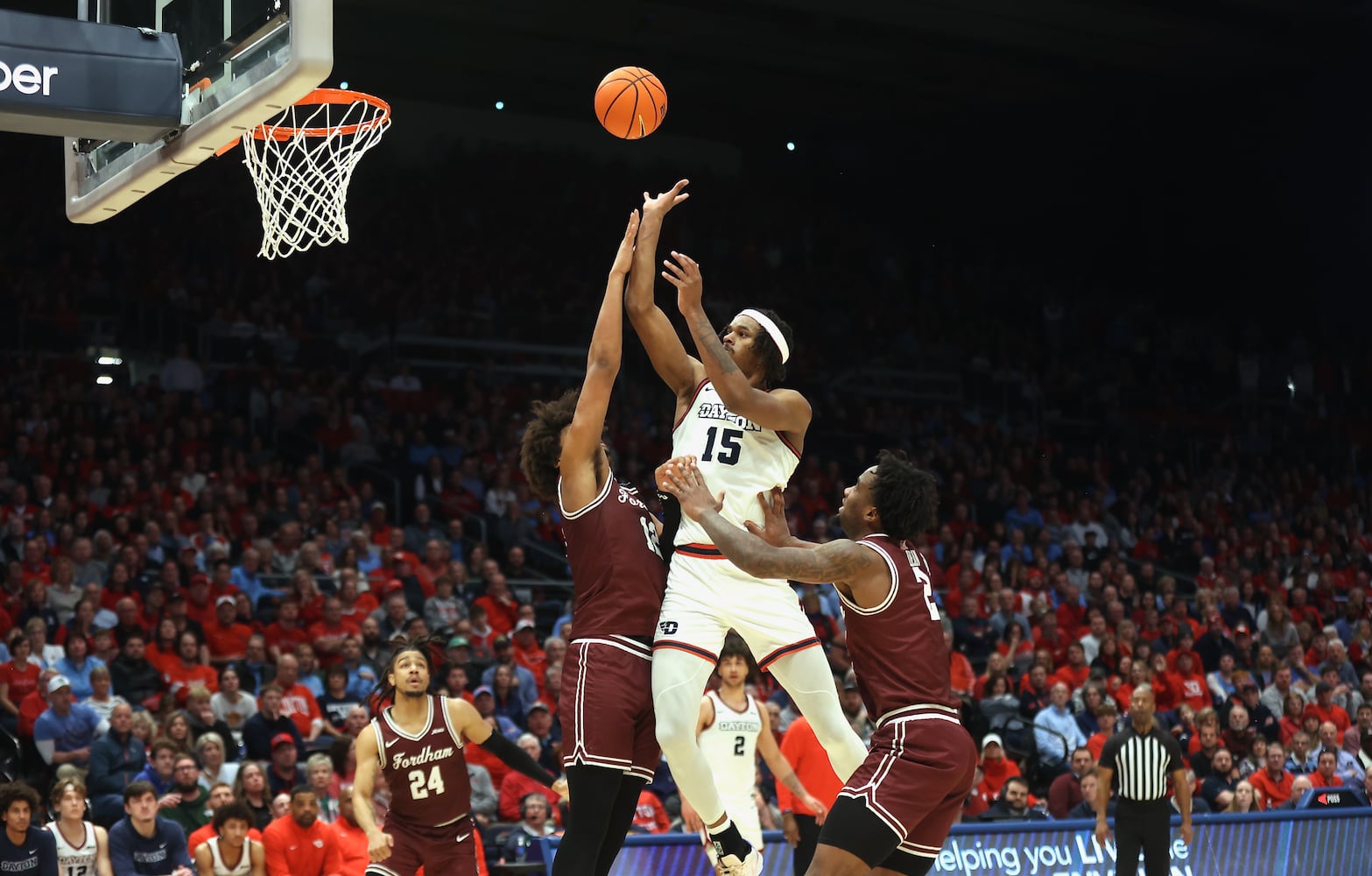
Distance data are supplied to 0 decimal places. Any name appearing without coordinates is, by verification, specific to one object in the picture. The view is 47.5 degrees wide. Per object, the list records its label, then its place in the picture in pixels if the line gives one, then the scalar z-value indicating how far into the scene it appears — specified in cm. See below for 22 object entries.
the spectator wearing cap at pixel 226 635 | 1246
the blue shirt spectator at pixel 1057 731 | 1384
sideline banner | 977
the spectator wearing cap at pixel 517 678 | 1242
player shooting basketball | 576
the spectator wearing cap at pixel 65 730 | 1058
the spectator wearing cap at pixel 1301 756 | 1487
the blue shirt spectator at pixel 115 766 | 1021
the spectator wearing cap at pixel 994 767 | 1302
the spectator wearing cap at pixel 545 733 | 1173
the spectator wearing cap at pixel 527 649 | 1314
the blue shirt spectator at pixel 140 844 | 932
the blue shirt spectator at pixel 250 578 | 1344
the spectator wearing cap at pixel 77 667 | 1123
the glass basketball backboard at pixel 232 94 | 482
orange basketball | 652
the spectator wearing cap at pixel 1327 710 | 1569
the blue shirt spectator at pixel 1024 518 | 1947
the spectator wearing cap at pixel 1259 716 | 1534
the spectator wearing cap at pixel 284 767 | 1069
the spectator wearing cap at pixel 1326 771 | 1429
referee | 1066
